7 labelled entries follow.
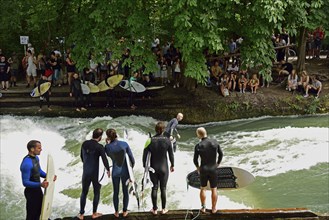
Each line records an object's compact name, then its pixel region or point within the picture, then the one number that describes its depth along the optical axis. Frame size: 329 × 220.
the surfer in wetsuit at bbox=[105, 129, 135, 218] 6.85
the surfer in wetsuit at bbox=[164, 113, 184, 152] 8.73
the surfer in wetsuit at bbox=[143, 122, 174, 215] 6.89
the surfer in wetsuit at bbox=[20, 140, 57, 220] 6.38
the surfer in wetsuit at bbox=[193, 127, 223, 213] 6.84
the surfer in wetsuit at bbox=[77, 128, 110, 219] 6.78
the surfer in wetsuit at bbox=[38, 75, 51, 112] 16.61
